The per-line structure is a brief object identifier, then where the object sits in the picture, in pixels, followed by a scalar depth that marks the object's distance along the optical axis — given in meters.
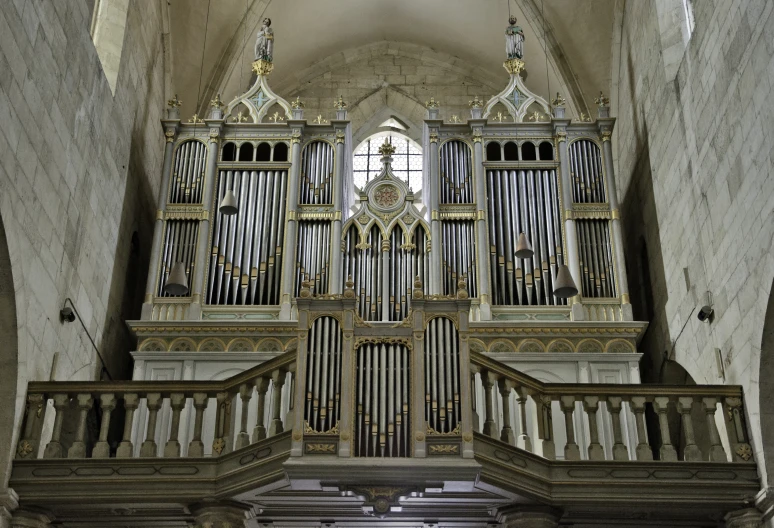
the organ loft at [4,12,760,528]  11.14
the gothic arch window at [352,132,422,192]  21.64
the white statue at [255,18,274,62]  18.47
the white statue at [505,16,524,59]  18.34
